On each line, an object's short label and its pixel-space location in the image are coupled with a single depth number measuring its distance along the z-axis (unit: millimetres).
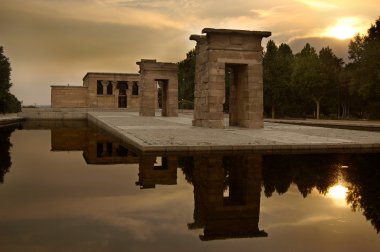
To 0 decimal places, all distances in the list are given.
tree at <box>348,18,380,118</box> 35188
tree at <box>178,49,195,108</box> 57469
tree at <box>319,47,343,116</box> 44675
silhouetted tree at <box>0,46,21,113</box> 41481
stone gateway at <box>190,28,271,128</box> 19656
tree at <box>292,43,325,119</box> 44094
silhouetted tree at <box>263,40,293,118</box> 43531
